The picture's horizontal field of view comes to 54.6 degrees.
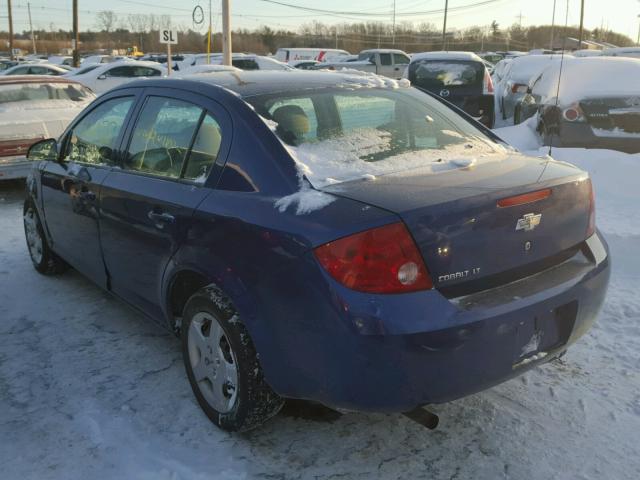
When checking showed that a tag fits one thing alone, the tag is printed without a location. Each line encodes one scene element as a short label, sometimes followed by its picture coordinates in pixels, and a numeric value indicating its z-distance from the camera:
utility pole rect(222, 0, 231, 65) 12.92
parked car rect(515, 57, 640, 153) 7.42
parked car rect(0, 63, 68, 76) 22.02
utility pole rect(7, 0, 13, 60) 49.56
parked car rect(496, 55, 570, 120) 10.84
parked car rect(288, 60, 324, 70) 27.97
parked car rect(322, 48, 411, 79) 25.10
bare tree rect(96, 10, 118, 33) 107.25
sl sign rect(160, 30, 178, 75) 14.14
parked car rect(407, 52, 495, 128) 11.85
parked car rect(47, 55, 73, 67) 42.19
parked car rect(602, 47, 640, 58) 16.73
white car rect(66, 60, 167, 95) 18.78
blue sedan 2.21
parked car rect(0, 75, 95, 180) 7.45
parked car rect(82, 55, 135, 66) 33.56
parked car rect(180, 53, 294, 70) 22.52
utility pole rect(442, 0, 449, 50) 57.75
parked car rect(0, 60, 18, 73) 34.08
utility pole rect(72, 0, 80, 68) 33.64
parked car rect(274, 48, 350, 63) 36.69
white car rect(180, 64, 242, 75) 14.44
